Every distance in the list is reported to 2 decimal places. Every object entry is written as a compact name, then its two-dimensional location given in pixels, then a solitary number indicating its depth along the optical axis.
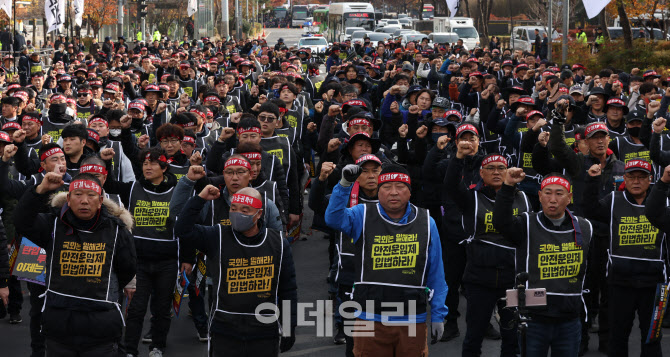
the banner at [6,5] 28.06
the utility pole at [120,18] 44.65
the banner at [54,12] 26.69
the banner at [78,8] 35.17
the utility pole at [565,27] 25.78
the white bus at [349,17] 67.50
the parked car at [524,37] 43.12
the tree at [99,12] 54.41
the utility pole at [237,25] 63.51
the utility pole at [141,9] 37.17
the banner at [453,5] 32.21
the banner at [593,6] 21.78
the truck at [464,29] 47.89
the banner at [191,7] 49.37
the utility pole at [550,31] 28.86
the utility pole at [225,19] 56.78
